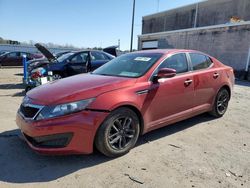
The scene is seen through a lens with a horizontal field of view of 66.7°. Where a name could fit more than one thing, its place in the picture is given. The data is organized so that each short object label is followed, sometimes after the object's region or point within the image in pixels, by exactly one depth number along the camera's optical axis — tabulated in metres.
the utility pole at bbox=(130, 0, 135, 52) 18.20
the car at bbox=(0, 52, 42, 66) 16.48
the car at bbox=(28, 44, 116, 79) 7.06
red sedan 2.48
